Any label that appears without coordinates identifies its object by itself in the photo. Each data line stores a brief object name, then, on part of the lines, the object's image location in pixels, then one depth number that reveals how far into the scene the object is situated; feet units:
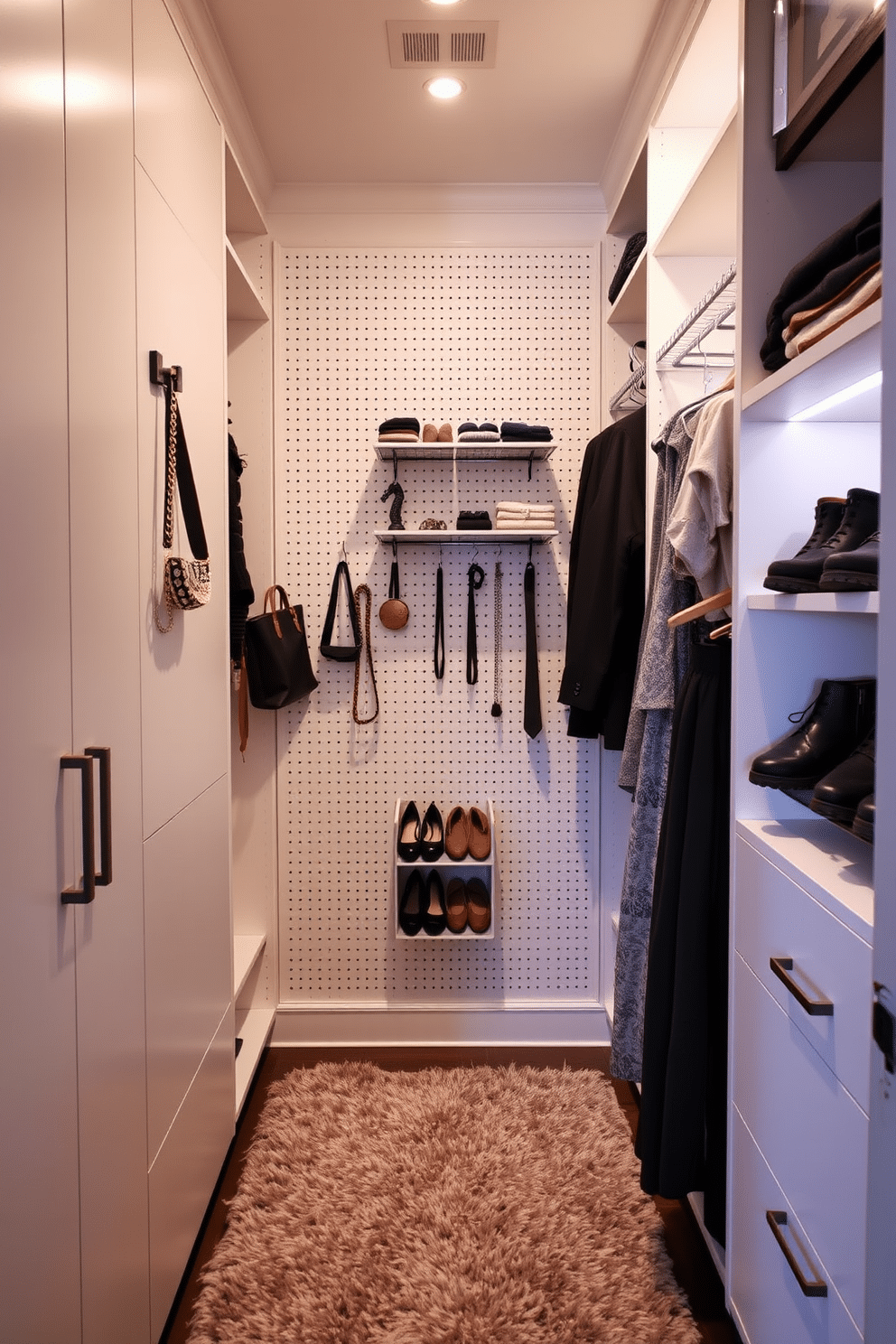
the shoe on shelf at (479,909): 8.91
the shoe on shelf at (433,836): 8.95
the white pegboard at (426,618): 9.27
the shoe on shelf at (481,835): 9.02
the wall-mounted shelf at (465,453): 8.63
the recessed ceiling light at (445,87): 7.22
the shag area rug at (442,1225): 5.50
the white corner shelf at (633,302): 7.88
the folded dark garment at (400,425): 8.62
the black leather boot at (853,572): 3.67
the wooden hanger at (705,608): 5.27
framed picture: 3.84
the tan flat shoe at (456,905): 8.91
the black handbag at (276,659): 8.44
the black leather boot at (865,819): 3.47
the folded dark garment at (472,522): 8.96
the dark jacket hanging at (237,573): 7.91
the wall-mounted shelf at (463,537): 8.75
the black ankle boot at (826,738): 4.41
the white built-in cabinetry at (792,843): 3.70
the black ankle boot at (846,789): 3.82
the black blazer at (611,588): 7.95
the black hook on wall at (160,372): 5.12
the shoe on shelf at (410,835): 8.93
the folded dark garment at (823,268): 3.92
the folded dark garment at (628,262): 8.22
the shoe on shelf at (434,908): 8.92
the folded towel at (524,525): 8.81
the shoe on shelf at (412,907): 8.93
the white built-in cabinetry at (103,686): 3.41
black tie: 9.27
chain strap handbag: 5.30
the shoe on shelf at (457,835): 9.03
